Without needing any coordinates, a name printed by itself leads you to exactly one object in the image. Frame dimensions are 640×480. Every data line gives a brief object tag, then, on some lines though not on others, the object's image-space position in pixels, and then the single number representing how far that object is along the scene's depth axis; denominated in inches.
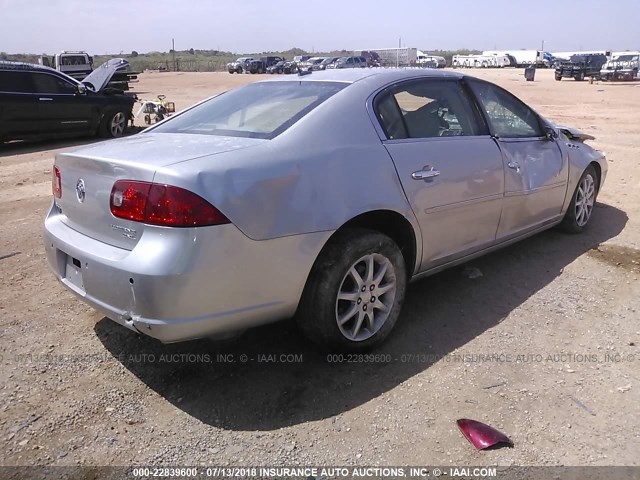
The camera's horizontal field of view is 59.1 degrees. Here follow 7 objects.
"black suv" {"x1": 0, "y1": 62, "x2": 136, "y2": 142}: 435.5
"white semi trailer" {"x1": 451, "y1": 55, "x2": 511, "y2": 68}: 2716.3
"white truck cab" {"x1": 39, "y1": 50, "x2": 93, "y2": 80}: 1237.7
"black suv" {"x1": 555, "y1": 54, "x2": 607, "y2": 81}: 1523.1
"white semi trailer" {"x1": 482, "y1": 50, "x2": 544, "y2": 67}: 2476.5
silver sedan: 103.3
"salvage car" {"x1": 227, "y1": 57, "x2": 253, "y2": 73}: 2368.4
